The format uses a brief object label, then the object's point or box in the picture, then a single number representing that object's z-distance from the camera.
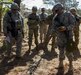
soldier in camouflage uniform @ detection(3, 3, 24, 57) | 5.63
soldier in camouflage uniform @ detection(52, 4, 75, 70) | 4.91
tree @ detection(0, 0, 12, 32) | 7.04
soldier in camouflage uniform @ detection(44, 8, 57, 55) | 6.78
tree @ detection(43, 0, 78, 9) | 25.09
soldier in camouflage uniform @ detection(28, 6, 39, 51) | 6.76
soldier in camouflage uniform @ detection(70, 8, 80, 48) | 6.79
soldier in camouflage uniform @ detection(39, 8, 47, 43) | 8.07
